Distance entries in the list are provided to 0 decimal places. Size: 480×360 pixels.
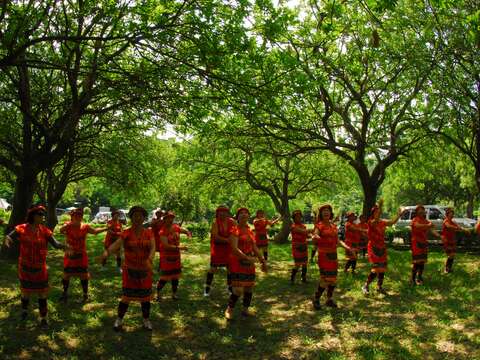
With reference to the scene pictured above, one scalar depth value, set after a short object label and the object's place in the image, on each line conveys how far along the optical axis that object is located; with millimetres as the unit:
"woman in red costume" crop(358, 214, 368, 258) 15354
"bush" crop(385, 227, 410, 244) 26312
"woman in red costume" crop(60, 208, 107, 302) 9508
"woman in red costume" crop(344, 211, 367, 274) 14066
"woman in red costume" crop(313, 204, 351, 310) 9188
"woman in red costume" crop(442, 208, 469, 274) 13281
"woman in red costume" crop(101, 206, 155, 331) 7402
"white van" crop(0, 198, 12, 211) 45794
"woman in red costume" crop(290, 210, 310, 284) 12000
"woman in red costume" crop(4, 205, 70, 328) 7711
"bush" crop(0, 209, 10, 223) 38812
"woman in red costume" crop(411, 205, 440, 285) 11570
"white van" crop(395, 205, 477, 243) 27588
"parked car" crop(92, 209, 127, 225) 50906
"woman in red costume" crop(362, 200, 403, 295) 10766
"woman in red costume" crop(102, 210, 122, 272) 13054
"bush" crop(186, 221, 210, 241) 29984
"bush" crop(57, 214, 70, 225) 48950
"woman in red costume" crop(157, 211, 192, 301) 9898
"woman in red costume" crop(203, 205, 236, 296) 9974
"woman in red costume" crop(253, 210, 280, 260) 15152
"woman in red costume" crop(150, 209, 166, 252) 11750
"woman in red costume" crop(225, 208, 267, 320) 8352
